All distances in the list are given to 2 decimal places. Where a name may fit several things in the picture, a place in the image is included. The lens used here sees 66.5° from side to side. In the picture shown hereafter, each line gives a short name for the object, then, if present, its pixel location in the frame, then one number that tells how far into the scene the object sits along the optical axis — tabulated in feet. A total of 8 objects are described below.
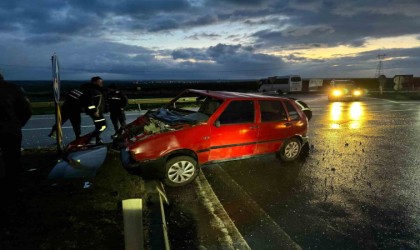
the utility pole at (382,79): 108.01
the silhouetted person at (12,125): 14.51
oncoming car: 76.33
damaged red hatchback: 17.71
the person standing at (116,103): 30.22
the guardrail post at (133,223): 8.77
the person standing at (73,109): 25.57
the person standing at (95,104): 24.59
